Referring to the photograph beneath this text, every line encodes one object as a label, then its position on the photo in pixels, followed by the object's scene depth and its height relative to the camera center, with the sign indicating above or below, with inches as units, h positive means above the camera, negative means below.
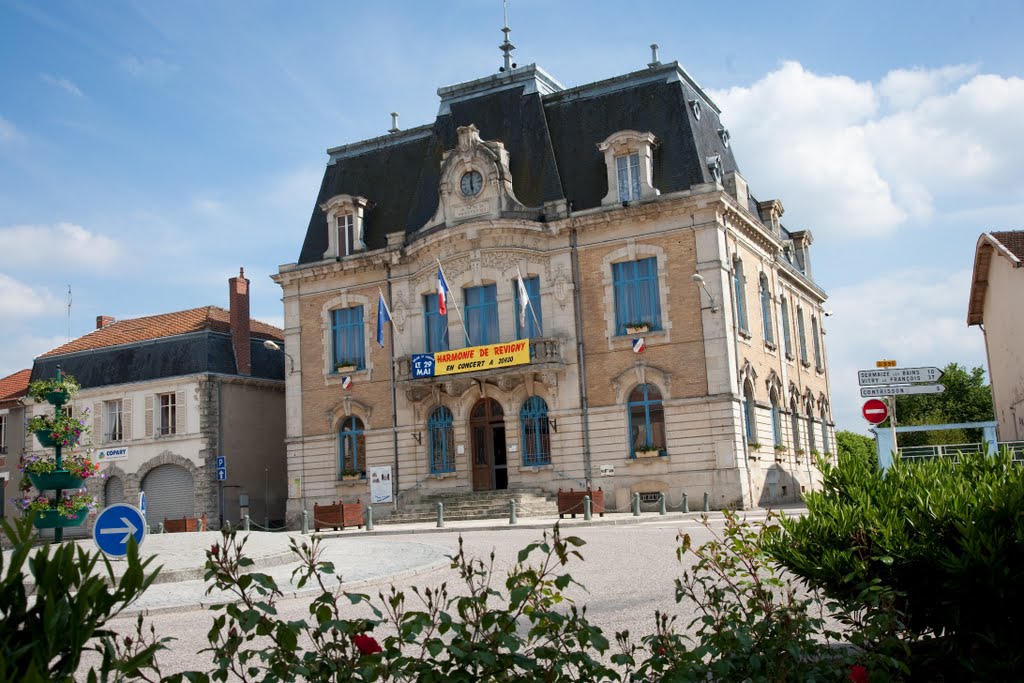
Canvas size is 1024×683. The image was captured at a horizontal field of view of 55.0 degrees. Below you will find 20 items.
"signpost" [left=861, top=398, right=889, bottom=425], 582.2 +32.3
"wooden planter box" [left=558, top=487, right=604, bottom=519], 989.2 -19.4
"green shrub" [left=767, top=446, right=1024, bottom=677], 175.9 -16.0
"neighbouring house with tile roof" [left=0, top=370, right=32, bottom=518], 1577.3 +110.7
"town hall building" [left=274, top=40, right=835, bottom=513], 1093.1 +206.2
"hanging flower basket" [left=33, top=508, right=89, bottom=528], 575.5 -6.4
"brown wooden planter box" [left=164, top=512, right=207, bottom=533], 1028.5 -24.3
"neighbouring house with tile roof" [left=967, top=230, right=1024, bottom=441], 979.3 +161.1
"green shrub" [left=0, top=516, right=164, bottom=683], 109.6 -11.0
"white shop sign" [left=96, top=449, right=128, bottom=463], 1437.0 +74.5
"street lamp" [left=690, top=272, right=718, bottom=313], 1045.2 +206.9
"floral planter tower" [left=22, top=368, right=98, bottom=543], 607.5 +27.2
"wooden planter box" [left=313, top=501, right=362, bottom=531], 1014.4 -21.7
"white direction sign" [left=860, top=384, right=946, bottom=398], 534.9 +40.9
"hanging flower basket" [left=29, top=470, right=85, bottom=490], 605.0 +17.4
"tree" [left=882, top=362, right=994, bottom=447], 2215.8 +142.2
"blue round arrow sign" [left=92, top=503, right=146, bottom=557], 434.0 -9.2
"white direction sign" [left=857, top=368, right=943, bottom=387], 538.6 +49.0
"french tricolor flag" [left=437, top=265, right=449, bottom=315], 1137.4 +223.8
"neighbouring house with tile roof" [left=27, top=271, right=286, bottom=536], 1396.4 +127.9
